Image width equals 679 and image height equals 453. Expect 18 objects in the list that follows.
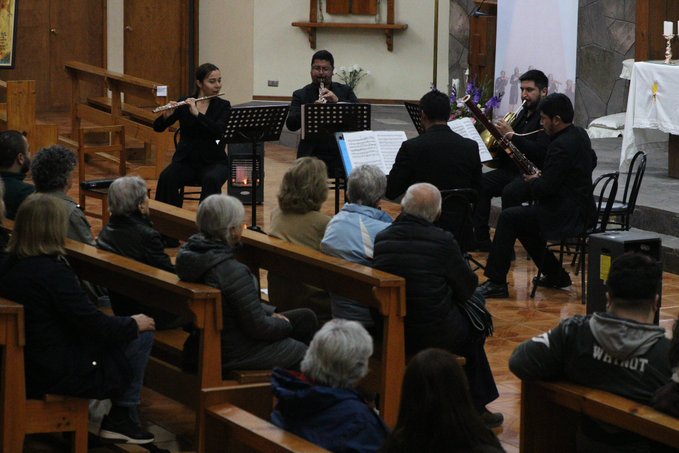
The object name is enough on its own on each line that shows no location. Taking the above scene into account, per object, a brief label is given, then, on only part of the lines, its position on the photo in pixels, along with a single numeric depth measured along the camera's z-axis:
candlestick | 12.34
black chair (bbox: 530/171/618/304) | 9.40
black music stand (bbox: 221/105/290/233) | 10.31
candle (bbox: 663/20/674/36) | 12.29
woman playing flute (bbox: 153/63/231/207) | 10.86
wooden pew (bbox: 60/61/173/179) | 15.37
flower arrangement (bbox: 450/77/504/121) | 13.96
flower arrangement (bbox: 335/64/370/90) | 20.72
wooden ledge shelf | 20.70
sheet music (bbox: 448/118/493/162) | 9.79
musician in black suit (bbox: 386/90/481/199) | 8.96
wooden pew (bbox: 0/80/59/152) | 13.32
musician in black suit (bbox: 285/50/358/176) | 11.28
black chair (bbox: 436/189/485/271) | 8.91
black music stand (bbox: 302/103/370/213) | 10.35
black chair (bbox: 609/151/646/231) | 9.66
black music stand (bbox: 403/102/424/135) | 10.37
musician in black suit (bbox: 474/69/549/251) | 10.12
